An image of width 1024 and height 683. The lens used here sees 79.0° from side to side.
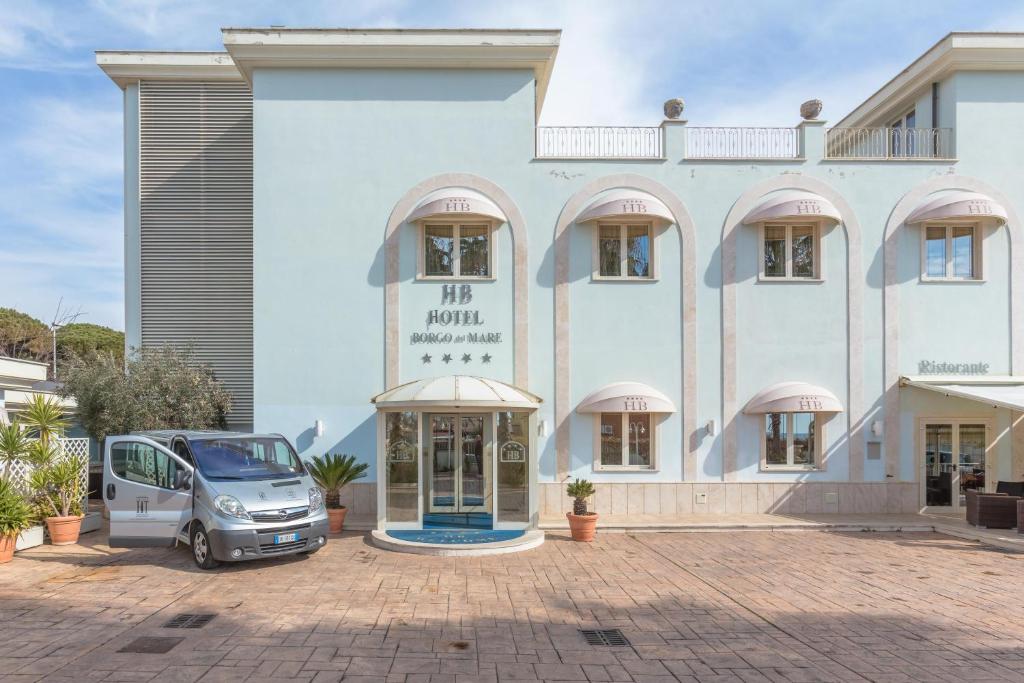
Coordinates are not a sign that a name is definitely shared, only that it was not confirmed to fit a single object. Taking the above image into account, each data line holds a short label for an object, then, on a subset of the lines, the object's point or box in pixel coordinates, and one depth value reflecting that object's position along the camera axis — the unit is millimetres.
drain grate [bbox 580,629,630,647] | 7031
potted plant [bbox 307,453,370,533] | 12930
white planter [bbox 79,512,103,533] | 12688
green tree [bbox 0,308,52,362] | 40469
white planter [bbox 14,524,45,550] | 11266
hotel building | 14273
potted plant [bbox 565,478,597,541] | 12234
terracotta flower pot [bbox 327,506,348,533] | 12875
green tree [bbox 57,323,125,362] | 43781
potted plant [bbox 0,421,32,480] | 11703
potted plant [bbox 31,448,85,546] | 11742
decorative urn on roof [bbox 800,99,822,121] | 14977
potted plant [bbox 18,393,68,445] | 12484
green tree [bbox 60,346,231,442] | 13812
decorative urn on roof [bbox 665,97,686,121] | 14867
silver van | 9742
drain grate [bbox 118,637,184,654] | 6748
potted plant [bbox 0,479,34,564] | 10531
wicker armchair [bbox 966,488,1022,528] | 12852
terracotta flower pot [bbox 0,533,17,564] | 10477
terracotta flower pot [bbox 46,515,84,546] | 11688
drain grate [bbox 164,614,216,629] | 7500
